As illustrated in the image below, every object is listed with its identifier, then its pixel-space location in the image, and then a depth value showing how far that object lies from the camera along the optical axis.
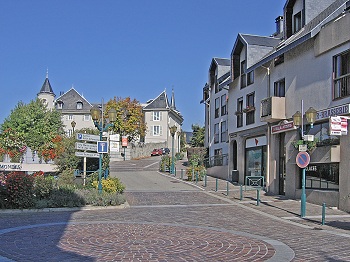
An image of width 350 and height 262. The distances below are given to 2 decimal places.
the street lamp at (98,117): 19.72
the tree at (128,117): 70.44
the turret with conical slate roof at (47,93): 78.25
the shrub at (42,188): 17.56
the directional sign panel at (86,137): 20.23
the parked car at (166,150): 71.65
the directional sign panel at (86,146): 20.01
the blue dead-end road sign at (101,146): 19.61
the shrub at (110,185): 20.42
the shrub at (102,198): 17.92
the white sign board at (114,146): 28.14
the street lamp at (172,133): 37.34
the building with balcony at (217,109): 42.94
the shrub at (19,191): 16.22
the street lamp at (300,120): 16.00
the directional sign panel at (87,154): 20.37
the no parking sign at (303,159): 15.79
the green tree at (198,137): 68.19
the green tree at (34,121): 58.94
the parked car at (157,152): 72.50
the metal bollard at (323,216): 13.75
